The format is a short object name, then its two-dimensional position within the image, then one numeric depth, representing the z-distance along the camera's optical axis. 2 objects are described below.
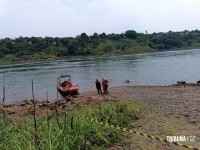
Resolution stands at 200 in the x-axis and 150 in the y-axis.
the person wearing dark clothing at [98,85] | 16.09
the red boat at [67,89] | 17.46
